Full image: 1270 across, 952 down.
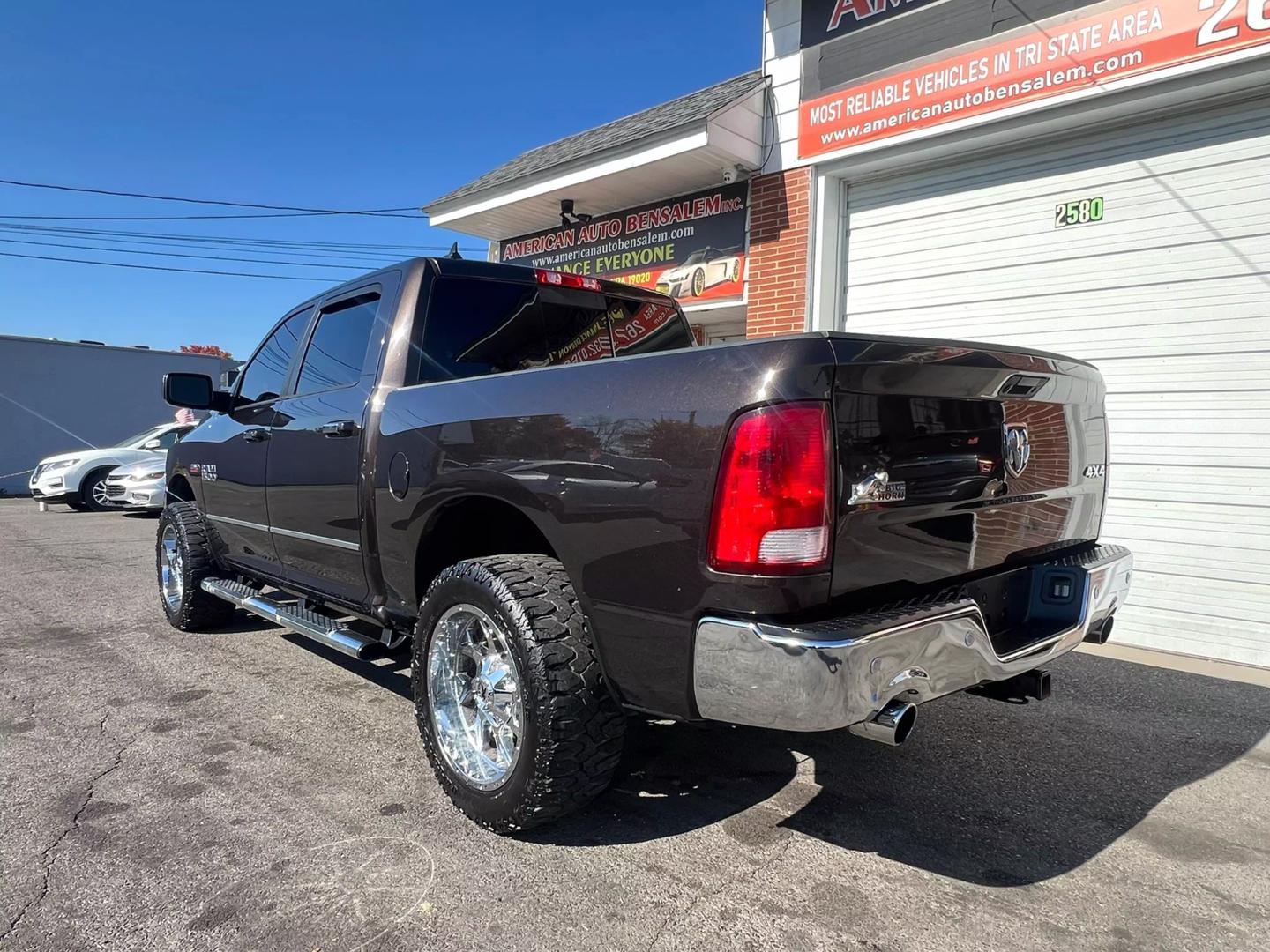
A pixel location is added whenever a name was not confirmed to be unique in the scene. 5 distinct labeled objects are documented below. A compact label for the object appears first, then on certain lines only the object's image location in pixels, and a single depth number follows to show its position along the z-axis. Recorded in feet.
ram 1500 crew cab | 6.56
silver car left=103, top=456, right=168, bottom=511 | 41.86
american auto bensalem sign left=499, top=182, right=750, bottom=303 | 25.81
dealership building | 16.83
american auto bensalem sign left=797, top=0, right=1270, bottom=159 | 16.31
